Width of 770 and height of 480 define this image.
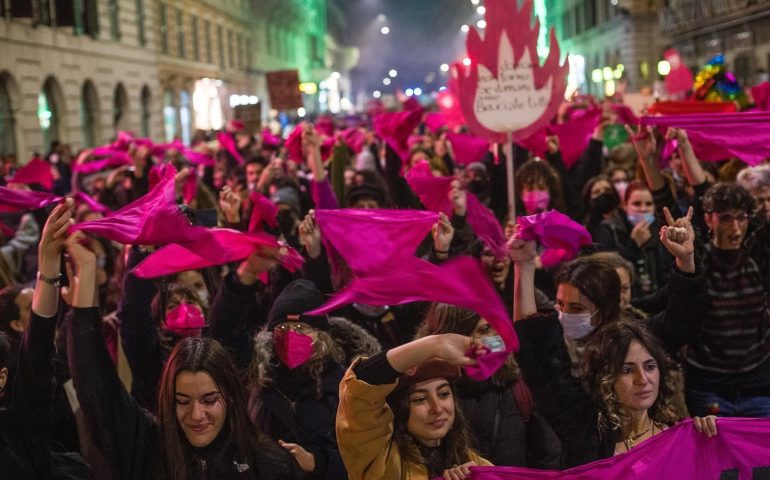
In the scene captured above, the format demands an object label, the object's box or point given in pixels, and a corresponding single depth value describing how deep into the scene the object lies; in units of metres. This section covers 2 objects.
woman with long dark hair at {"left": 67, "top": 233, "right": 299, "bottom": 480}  3.43
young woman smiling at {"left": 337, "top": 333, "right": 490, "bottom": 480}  3.12
